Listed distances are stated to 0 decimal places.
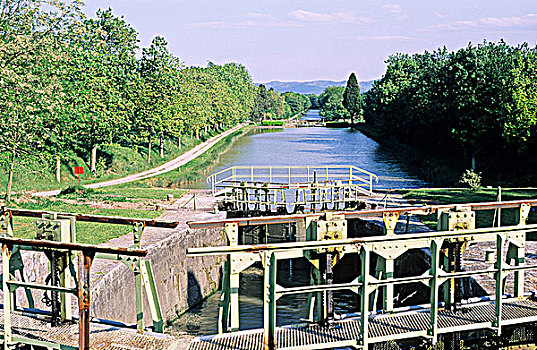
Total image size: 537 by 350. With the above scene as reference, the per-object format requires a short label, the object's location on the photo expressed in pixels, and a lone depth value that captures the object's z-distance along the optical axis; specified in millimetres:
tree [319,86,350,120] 154275
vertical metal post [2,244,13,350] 9117
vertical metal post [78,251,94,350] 8422
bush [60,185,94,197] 26906
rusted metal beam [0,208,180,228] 8898
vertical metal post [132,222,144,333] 9156
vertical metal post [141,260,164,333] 9375
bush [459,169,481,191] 32031
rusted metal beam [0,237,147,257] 8305
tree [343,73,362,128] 141375
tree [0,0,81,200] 22250
